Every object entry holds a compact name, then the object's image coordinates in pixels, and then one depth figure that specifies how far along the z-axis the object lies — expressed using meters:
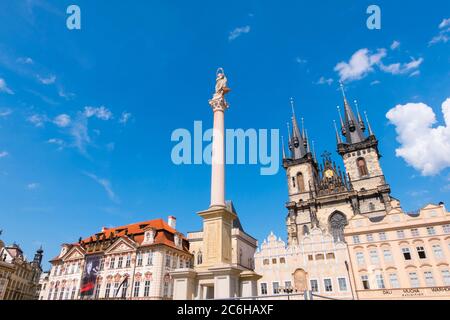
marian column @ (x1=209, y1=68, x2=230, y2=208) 15.25
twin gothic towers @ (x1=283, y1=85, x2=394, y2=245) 48.97
